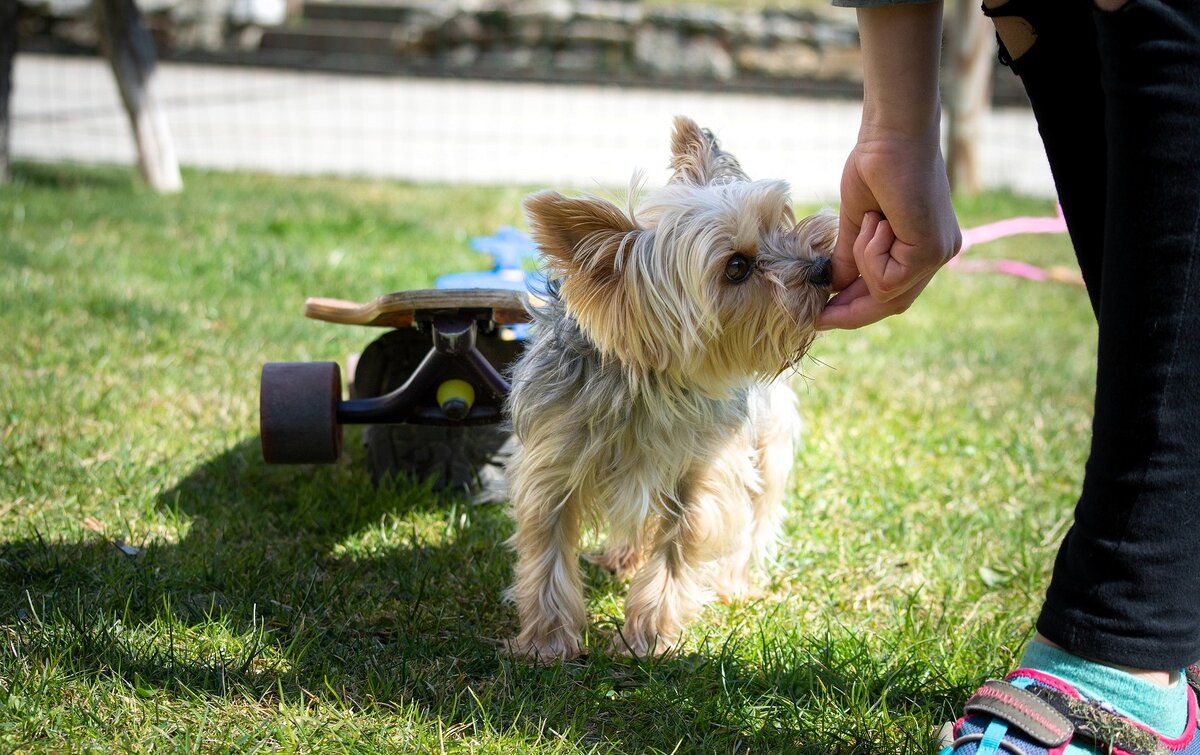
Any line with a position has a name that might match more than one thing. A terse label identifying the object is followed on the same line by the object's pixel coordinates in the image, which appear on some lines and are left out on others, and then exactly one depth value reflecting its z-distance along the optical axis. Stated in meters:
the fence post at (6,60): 6.96
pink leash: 7.04
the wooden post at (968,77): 9.03
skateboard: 2.76
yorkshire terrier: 2.36
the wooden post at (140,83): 7.26
